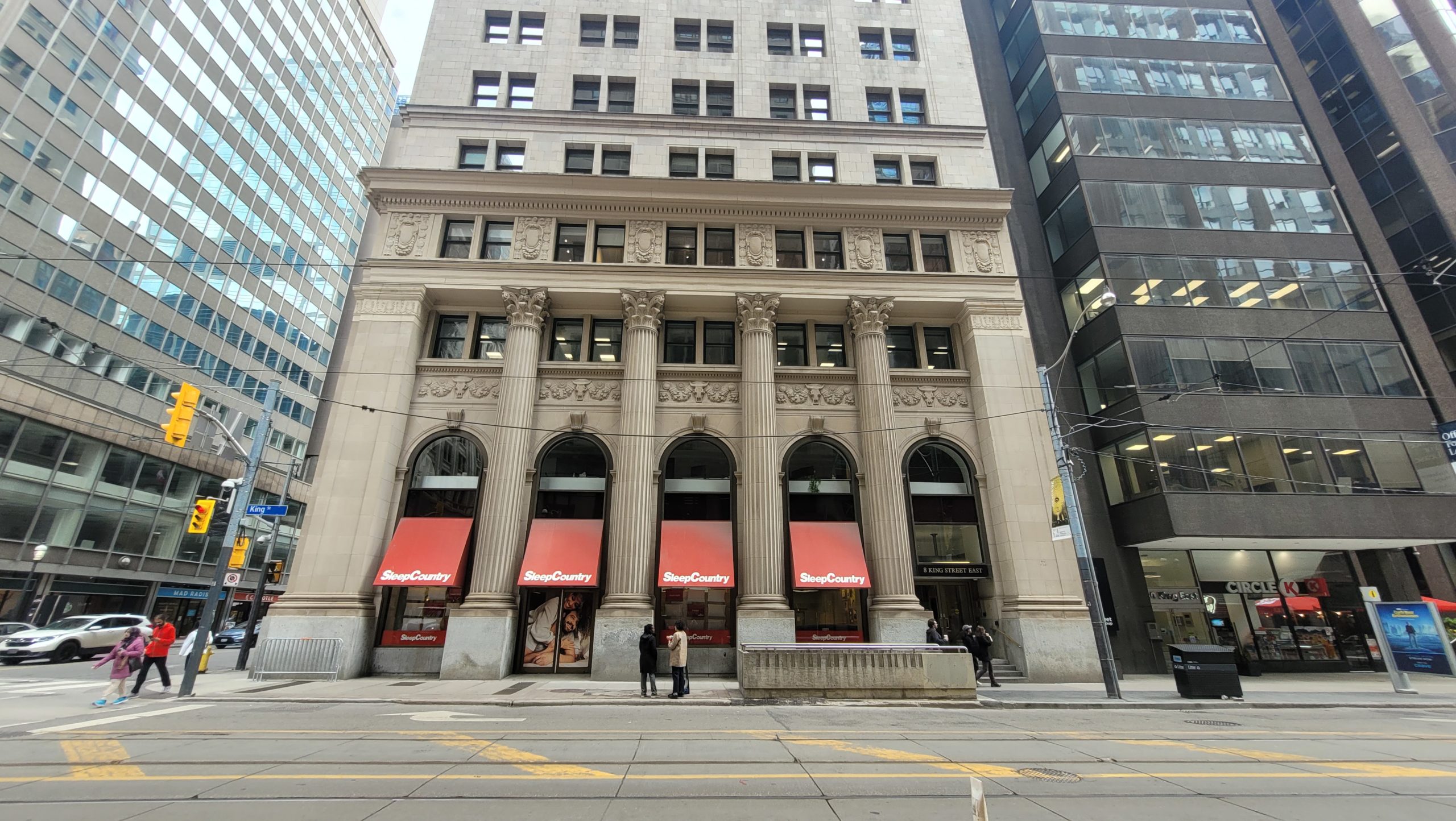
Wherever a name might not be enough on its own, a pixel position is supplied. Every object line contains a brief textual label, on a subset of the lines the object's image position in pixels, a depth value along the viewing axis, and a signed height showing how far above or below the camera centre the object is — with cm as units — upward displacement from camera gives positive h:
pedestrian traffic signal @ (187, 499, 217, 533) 1934 +333
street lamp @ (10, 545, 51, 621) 2977 +136
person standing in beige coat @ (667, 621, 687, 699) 1484 -109
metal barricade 1780 -116
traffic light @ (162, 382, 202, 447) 1458 +490
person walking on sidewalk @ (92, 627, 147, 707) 1352 -88
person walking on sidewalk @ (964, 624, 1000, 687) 1816 -95
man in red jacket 1487 -72
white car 2238 -71
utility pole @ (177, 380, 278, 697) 1468 +235
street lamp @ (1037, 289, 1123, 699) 1527 +169
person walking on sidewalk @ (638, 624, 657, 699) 1521 -89
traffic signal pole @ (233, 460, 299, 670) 2196 +16
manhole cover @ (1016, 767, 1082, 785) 761 -197
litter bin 1542 -137
